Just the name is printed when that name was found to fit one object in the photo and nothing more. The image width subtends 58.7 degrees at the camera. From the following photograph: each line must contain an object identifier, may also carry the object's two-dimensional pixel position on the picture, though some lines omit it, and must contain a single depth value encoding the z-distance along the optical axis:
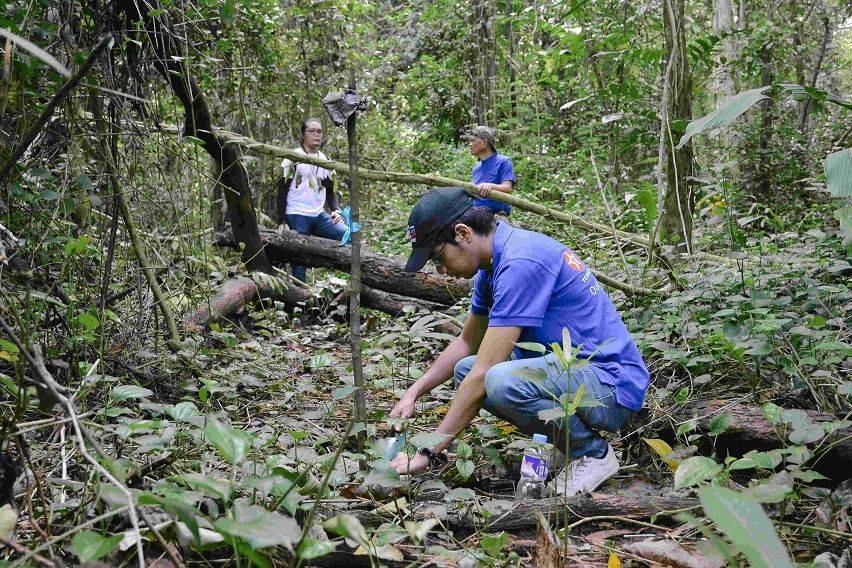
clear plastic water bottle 2.77
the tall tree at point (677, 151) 5.03
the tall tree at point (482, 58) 12.63
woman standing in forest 7.18
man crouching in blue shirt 2.90
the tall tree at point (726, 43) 10.53
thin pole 2.92
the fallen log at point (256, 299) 5.15
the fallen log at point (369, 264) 6.49
